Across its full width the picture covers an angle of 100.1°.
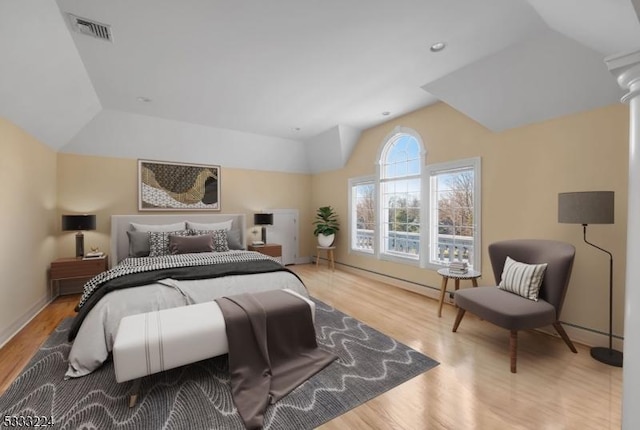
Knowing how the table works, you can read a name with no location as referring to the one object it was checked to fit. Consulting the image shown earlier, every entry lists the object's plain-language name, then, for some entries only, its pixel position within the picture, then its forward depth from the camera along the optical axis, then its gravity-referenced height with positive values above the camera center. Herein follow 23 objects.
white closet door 5.96 -0.40
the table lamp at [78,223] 3.74 -0.09
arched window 4.21 +0.33
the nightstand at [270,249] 5.23 -0.68
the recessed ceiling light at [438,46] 2.40 +1.52
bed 2.12 -0.67
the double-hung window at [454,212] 3.43 +0.01
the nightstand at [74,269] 3.60 -0.72
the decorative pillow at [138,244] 3.93 -0.42
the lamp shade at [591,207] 2.17 +0.04
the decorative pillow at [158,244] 3.93 -0.42
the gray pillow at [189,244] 3.89 -0.42
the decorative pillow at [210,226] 4.56 -0.18
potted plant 5.58 -0.27
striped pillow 2.42 -0.62
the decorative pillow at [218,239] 4.32 -0.39
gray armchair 2.18 -0.79
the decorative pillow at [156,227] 4.26 -0.18
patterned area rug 1.61 -1.22
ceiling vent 2.11 +1.55
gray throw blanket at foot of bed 1.81 -1.07
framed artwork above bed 4.58 +0.53
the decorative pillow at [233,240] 4.57 -0.43
